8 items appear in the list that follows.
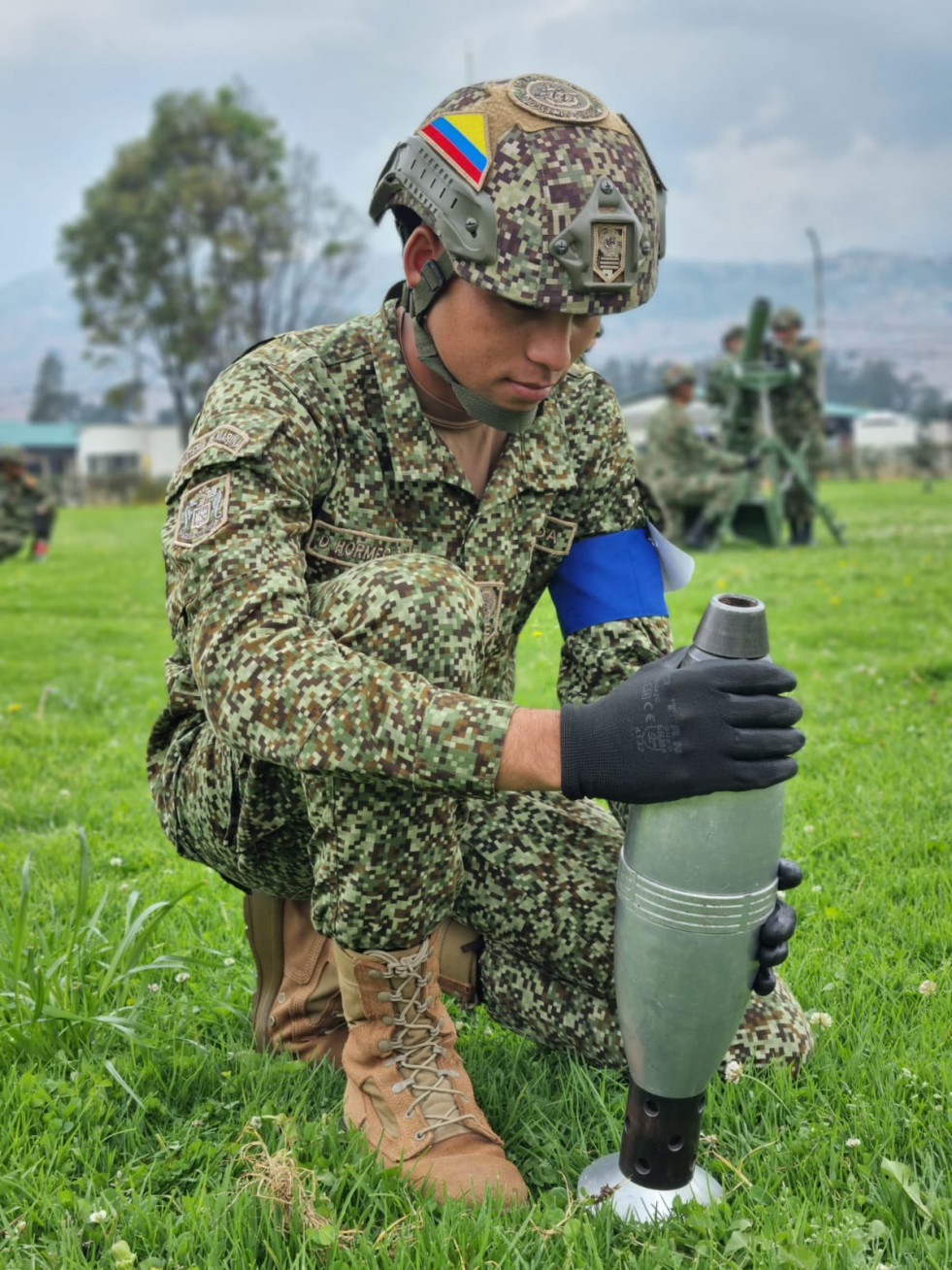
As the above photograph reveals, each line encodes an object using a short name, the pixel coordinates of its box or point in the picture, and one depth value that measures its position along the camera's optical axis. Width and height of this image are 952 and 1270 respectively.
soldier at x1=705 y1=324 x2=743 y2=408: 15.73
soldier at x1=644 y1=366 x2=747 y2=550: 14.94
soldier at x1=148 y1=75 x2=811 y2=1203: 1.99
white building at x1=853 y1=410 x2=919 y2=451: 79.44
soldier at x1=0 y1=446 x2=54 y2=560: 15.36
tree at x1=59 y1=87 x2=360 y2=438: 49.69
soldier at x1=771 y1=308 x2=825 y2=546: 15.53
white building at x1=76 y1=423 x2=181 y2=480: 80.69
